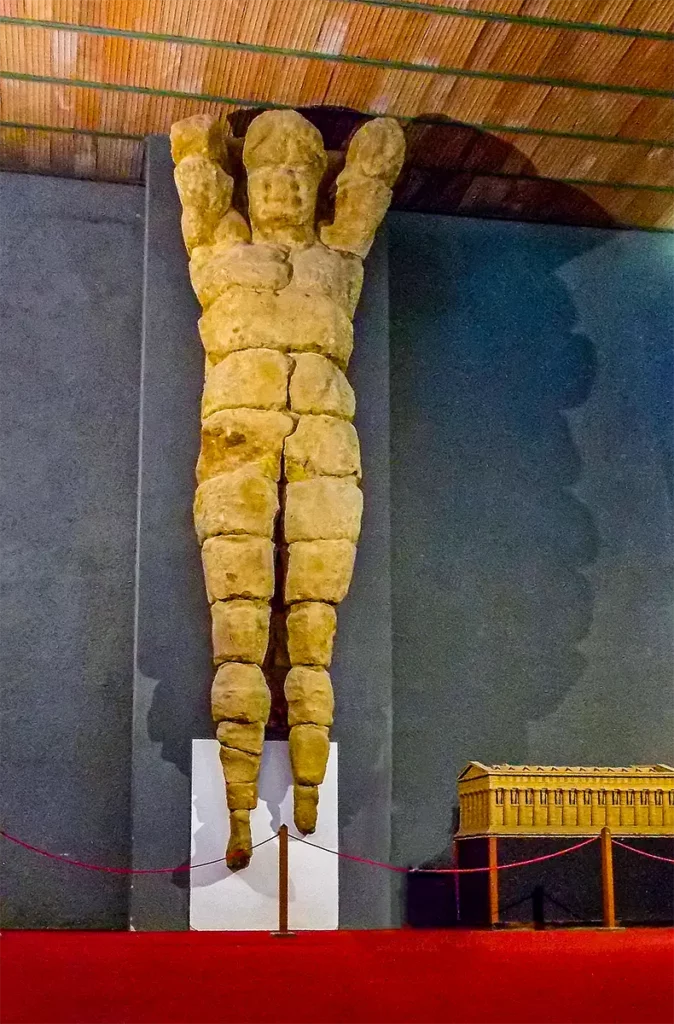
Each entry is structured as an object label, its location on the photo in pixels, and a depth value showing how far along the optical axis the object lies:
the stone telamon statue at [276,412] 6.09
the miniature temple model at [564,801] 6.12
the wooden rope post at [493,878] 5.95
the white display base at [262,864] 5.99
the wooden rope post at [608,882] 5.89
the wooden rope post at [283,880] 5.66
